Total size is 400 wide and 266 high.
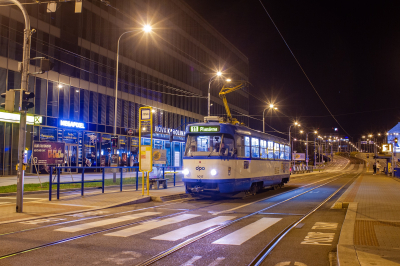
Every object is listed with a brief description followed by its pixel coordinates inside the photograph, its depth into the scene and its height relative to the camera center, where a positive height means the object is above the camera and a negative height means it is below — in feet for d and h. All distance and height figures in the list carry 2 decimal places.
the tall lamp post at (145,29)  77.78 +26.72
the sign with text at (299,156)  229.66 -0.09
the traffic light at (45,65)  39.72 +9.58
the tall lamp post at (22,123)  38.55 +3.13
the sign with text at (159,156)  71.72 -0.43
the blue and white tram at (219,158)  51.06 -0.52
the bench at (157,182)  66.53 -5.19
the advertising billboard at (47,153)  62.44 -0.11
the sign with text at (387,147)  138.10 +3.70
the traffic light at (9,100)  38.45 +5.49
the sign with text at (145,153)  52.95 +0.10
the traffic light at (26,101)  39.09 +5.48
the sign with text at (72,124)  113.19 +9.18
